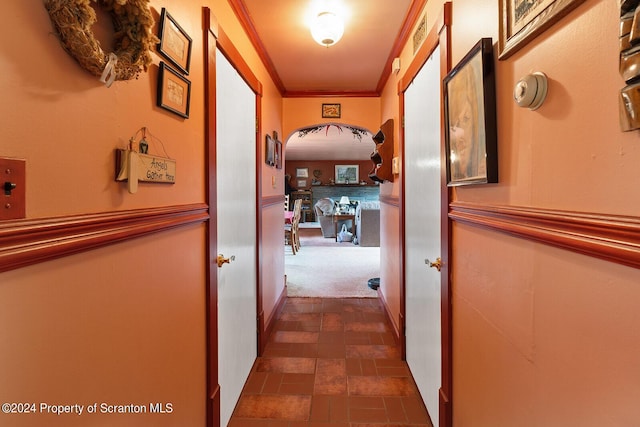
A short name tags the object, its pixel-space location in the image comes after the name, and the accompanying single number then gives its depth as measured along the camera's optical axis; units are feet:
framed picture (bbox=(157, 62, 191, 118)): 3.42
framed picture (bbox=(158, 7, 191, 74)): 3.39
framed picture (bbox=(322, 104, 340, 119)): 11.25
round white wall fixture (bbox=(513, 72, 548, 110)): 2.48
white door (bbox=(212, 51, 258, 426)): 5.34
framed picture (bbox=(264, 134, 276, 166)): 8.59
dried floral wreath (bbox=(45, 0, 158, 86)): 2.00
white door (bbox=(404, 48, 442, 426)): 5.30
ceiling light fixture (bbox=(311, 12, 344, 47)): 6.31
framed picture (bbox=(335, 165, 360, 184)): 38.65
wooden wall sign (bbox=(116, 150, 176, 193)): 2.75
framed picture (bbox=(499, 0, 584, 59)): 2.29
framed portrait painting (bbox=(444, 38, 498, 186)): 3.28
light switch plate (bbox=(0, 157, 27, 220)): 1.74
